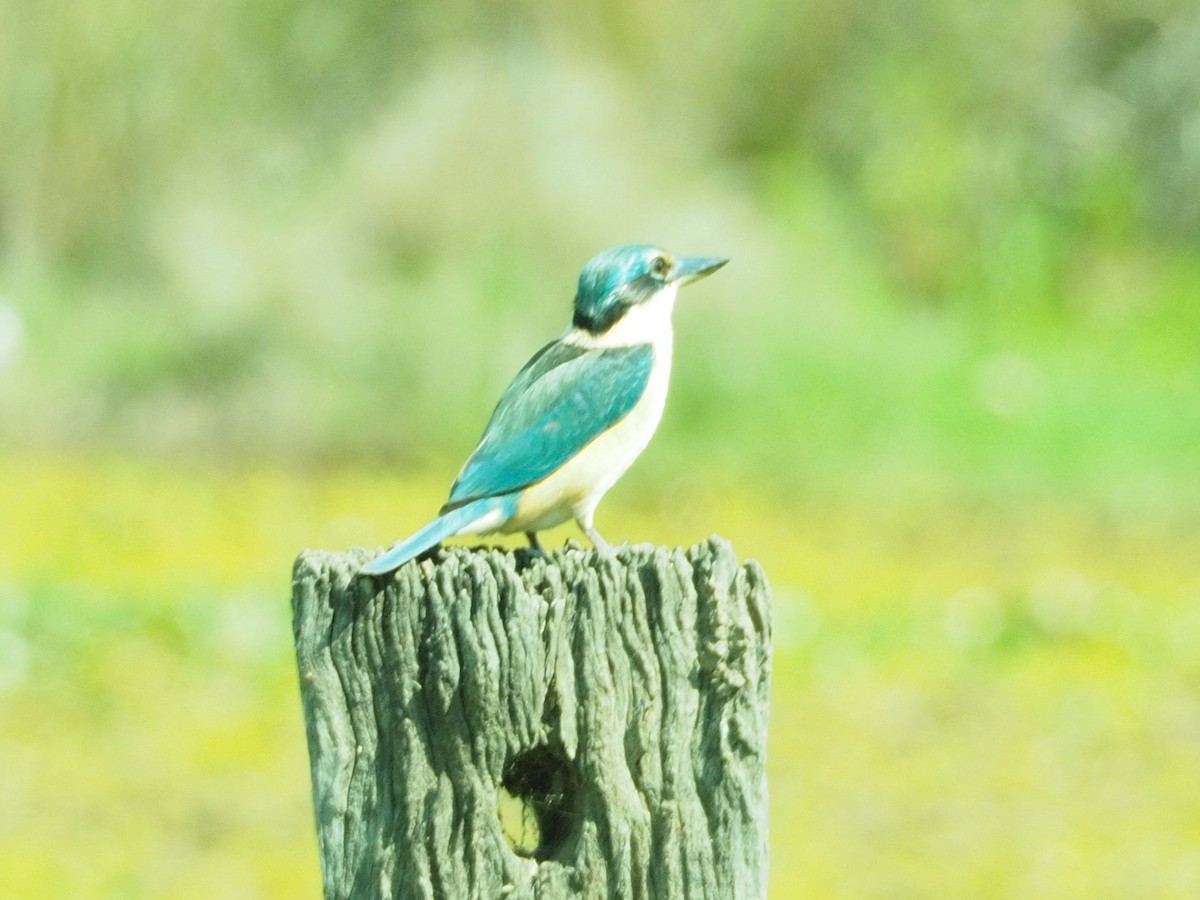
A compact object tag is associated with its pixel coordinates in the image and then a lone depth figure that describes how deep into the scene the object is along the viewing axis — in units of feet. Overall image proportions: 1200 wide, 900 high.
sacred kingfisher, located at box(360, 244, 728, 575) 21.72
